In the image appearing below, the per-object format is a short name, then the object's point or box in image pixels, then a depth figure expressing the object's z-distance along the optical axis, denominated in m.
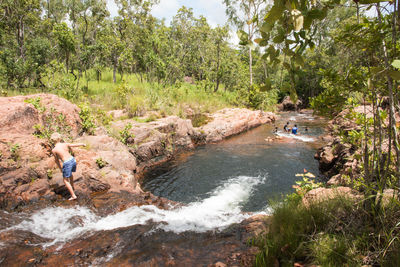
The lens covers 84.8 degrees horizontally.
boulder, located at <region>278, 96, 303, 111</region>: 29.86
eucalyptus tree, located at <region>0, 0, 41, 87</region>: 11.52
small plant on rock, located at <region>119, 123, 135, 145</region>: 9.02
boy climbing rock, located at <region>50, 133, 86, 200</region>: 5.41
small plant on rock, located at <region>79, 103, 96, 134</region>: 8.39
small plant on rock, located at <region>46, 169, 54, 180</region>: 5.87
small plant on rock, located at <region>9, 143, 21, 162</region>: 5.84
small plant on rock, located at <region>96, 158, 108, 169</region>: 6.66
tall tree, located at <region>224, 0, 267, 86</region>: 23.17
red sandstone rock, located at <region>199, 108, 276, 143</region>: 13.50
